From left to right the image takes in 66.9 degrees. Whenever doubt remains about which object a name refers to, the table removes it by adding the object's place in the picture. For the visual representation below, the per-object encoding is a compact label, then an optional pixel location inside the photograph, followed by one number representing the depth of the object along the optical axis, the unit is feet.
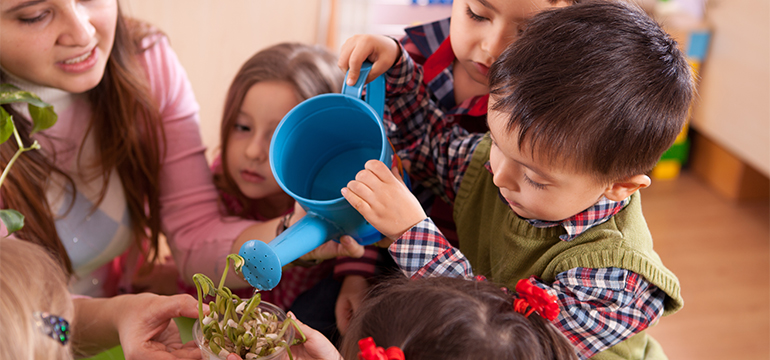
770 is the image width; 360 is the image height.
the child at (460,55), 2.49
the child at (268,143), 3.39
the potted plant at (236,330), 2.02
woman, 2.84
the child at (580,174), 2.05
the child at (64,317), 1.69
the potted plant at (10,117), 2.29
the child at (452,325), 1.83
